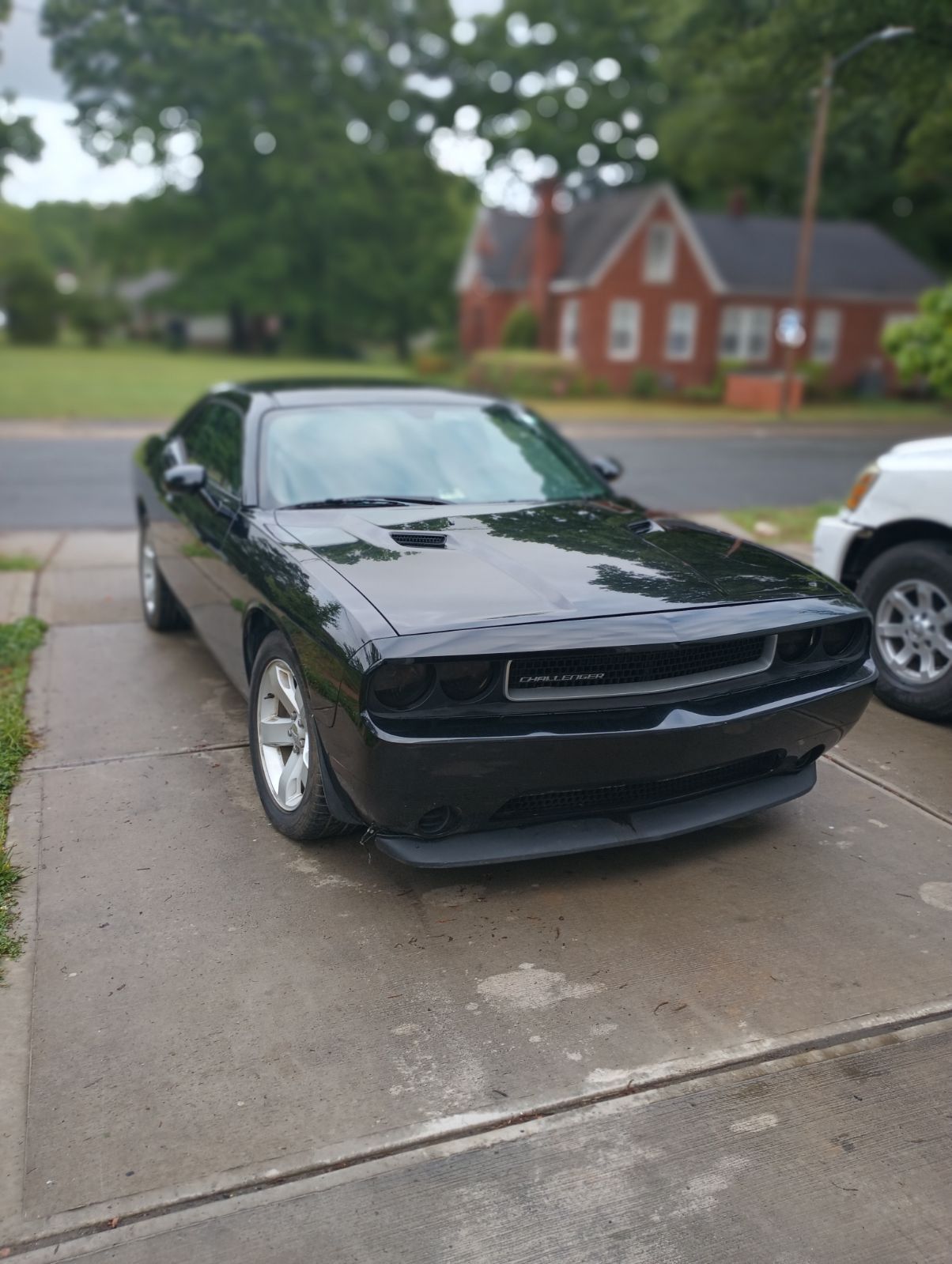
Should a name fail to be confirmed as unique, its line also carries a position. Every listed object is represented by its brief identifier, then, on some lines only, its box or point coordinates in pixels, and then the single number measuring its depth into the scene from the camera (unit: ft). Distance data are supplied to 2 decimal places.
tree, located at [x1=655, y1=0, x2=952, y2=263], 43.65
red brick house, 114.52
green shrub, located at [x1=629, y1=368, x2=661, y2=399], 111.75
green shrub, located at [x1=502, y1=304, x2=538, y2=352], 119.55
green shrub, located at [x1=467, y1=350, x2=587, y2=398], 103.55
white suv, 17.19
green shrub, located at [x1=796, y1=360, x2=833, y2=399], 112.16
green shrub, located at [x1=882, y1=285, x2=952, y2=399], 37.83
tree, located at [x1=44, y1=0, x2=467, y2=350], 159.84
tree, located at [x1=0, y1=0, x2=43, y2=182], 47.93
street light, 48.67
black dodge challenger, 10.61
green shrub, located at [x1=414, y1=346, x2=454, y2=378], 136.67
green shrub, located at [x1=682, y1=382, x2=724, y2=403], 109.40
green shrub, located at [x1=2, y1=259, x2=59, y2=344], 196.75
